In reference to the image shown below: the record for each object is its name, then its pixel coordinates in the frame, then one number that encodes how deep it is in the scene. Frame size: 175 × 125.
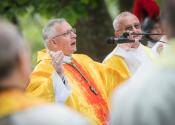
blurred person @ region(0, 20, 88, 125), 5.52
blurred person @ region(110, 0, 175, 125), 5.58
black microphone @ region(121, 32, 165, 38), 12.62
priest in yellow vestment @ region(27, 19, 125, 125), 11.89
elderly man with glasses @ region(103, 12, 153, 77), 13.64
